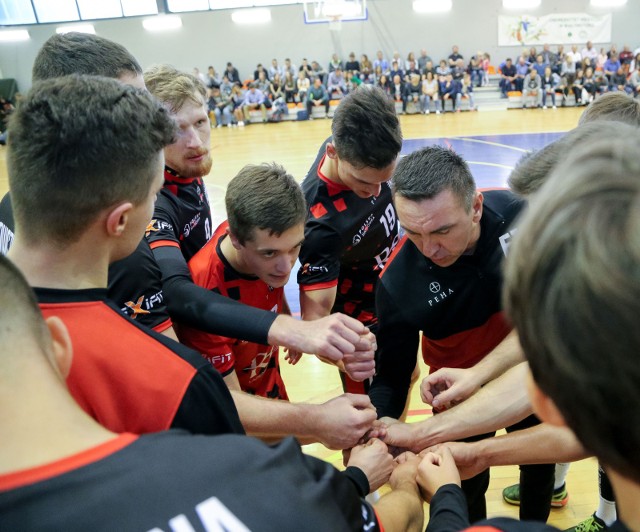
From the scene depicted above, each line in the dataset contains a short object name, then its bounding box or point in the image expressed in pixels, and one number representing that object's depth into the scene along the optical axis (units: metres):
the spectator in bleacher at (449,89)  21.00
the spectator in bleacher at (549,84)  20.69
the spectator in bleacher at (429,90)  21.00
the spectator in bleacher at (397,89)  21.09
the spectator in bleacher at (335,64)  22.67
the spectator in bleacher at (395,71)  21.72
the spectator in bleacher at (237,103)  21.78
